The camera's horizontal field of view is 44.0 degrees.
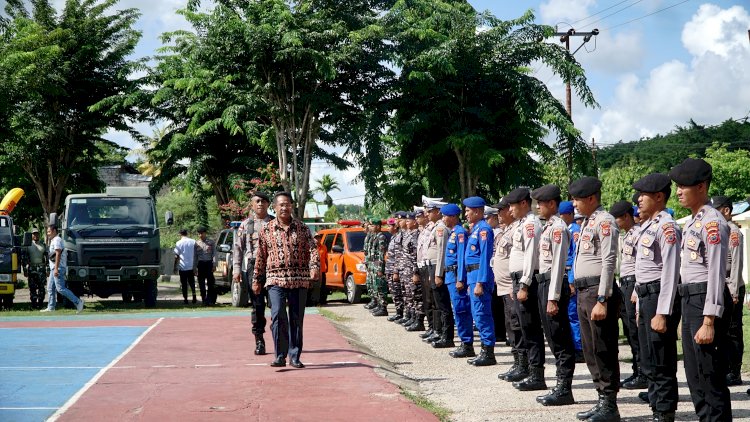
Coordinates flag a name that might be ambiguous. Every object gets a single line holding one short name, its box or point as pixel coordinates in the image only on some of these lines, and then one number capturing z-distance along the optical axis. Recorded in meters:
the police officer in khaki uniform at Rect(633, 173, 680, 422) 6.70
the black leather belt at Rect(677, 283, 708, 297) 6.20
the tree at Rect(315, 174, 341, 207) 86.96
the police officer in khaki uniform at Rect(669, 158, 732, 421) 6.05
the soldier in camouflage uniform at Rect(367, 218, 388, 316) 18.56
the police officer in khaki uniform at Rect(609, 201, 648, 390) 8.12
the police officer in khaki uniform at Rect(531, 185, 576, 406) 8.35
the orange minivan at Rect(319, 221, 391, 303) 21.27
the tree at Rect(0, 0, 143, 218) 30.61
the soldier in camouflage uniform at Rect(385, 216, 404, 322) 16.78
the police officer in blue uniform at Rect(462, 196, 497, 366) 11.30
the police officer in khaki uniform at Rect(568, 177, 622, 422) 7.66
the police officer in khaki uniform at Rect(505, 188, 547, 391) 9.10
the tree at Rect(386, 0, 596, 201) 24.25
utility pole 30.81
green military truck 20.16
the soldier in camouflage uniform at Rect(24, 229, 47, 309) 21.33
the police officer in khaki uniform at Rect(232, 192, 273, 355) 11.44
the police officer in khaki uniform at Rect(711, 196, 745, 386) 8.30
